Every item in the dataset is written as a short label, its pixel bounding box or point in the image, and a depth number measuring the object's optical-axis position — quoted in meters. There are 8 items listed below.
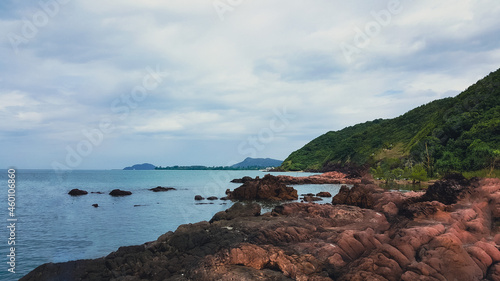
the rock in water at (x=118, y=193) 68.19
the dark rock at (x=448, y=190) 25.23
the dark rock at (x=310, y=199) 48.53
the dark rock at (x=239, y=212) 24.73
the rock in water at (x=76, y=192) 69.15
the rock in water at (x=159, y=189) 79.49
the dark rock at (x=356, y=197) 34.88
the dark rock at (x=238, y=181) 110.43
